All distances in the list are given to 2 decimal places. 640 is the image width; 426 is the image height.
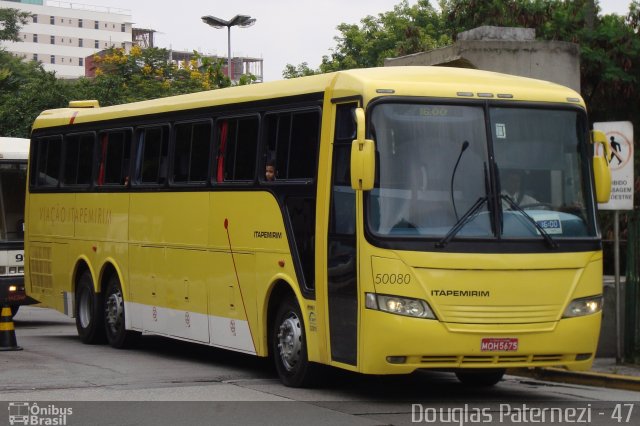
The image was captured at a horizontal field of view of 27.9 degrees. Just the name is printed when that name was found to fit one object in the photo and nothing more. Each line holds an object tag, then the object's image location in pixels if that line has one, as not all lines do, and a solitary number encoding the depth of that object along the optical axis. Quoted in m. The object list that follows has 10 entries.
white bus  22.91
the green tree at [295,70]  73.37
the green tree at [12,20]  99.28
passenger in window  14.00
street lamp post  42.59
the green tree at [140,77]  43.06
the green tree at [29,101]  42.59
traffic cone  17.59
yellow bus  11.74
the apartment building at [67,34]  170.38
